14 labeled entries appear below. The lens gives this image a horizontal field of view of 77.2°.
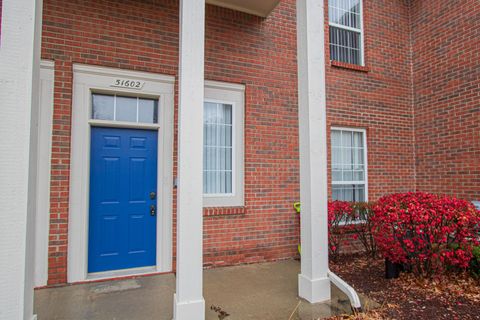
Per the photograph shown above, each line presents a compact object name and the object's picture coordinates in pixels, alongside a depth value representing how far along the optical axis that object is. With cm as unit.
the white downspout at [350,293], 325
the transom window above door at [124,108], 454
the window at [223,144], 512
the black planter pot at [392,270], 425
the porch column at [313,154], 358
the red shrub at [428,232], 381
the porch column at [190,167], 292
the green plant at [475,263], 409
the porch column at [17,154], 231
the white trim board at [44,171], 401
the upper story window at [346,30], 634
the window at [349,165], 610
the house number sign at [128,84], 453
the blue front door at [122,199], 443
